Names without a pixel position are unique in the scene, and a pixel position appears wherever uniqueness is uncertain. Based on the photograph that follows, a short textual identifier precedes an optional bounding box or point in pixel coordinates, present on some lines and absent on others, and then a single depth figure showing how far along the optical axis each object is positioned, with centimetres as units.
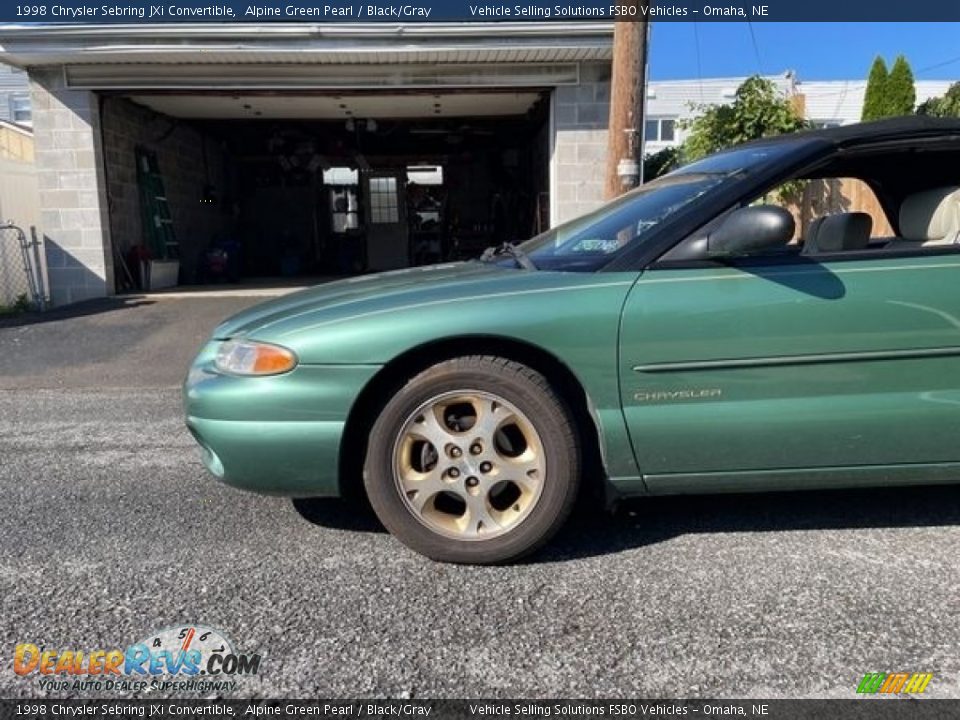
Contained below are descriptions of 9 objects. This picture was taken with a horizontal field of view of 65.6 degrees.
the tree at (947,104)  1169
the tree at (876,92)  1459
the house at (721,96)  3344
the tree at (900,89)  1423
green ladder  1262
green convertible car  283
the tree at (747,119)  959
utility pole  634
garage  943
